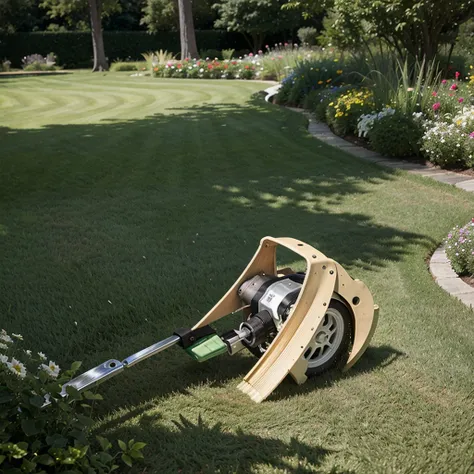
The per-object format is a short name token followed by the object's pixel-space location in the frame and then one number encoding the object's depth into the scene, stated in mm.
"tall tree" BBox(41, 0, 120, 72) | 33250
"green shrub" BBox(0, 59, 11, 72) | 34062
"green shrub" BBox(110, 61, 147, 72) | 30825
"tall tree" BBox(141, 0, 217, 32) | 38031
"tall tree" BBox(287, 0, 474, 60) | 11656
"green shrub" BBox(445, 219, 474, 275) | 4539
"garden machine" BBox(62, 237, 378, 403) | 2996
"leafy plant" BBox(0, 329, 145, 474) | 2064
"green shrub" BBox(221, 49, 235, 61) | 28122
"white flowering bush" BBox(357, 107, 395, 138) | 9023
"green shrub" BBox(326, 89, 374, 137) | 9906
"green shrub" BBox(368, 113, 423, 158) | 8477
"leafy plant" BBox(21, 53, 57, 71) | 33312
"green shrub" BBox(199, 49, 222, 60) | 34219
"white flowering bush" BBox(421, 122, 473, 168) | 7793
